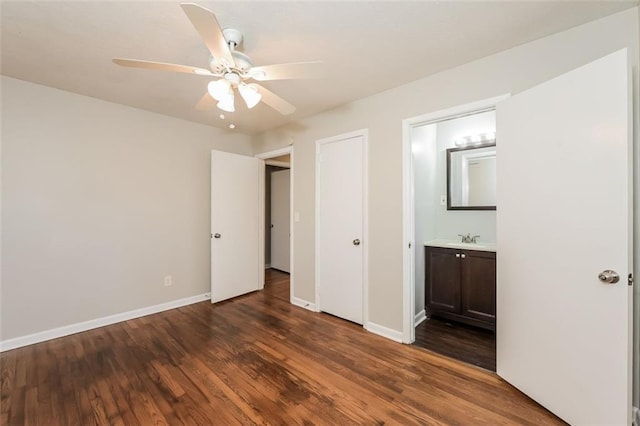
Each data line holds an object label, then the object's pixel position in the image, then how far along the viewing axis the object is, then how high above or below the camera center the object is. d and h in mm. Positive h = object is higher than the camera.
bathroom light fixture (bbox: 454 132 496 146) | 2986 +887
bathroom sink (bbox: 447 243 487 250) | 2692 -345
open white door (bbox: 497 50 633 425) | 1327 -160
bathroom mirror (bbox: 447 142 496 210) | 3027 +436
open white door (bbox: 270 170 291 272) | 5223 -141
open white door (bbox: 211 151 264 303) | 3551 -181
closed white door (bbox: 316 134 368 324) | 2838 -158
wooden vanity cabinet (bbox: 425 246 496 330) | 2613 -780
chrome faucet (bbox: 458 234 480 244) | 3074 -307
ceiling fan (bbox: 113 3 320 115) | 1353 +847
